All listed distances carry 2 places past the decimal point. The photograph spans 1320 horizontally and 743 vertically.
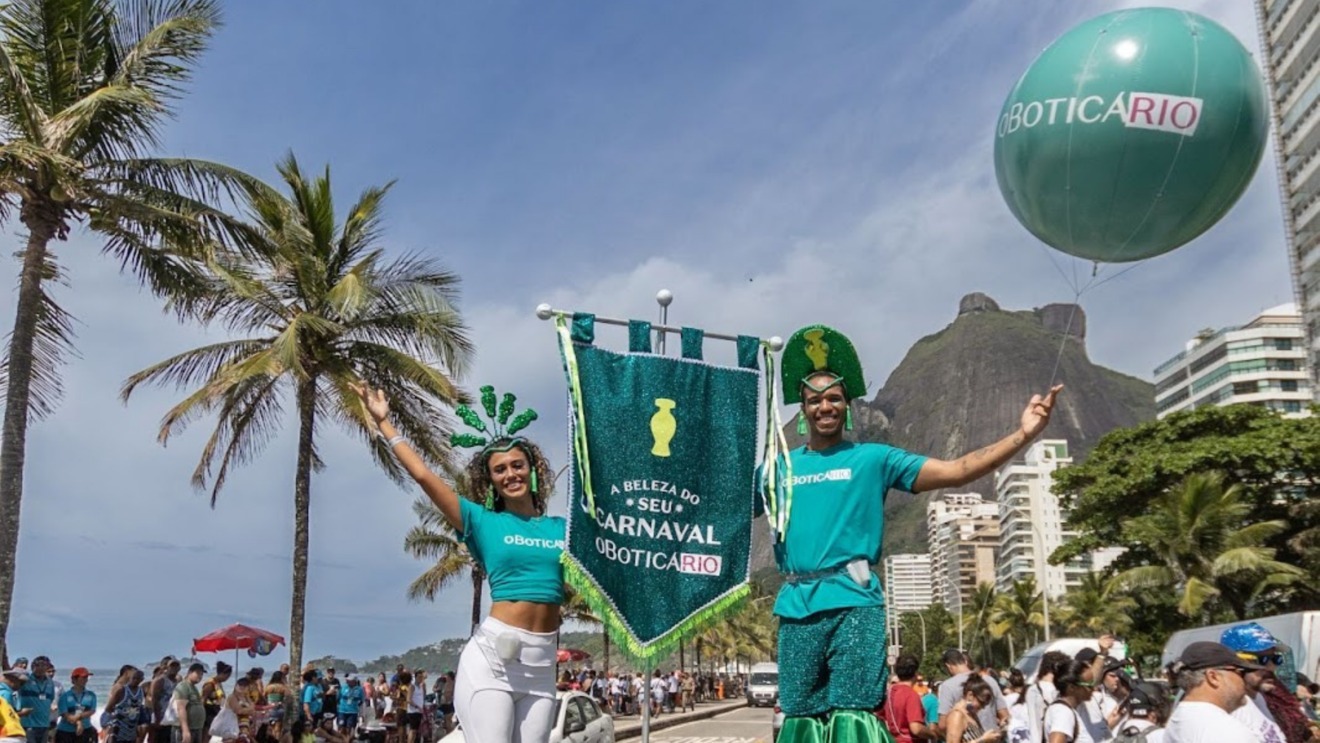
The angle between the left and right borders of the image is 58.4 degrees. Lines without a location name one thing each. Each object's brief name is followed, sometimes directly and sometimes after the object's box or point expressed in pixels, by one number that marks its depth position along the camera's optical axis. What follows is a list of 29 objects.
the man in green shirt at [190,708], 14.73
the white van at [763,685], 46.41
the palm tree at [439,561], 32.56
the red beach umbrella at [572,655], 37.31
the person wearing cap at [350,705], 21.39
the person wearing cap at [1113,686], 8.94
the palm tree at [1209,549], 34.44
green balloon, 6.41
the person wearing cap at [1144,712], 7.44
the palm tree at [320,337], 17.73
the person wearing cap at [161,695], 15.36
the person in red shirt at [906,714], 7.42
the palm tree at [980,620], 95.94
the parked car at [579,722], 13.80
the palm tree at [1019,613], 79.50
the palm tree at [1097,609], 52.45
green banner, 5.19
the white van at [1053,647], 22.99
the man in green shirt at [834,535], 4.05
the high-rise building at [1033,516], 146.75
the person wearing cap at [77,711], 14.57
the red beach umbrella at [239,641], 24.28
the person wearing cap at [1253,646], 5.32
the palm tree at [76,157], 12.98
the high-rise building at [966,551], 181.01
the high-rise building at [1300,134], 54.84
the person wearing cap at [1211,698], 4.08
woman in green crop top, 4.65
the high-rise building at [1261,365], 94.69
